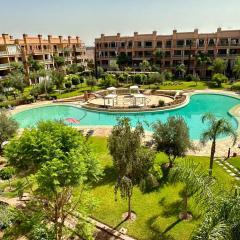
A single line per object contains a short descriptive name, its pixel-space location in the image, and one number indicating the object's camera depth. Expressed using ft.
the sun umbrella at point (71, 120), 104.53
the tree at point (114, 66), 232.32
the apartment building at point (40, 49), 201.08
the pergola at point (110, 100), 146.51
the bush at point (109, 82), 196.13
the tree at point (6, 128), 82.33
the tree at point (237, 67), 185.16
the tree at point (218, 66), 199.11
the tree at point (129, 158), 49.33
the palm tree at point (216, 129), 59.41
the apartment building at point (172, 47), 220.02
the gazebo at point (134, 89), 166.48
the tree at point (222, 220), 28.19
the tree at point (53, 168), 35.60
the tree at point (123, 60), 240.94
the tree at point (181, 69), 214.90
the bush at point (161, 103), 144.56
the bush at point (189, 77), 207.98
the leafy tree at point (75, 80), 199.93
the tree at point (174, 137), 65.82
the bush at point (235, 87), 175.13
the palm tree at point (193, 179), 37.97
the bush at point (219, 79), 186.41
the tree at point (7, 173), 65.51
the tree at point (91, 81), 189.16
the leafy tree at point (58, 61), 229.04
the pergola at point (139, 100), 145.48
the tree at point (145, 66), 213.25
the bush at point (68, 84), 193.30
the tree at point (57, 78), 181.55
